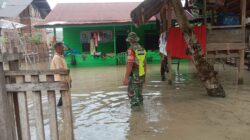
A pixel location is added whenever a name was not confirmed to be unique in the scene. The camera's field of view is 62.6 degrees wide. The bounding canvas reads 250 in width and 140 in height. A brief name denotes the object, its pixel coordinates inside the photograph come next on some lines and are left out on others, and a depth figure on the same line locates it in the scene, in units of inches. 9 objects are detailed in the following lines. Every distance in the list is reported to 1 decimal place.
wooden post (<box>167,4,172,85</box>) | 242.2
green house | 475.3
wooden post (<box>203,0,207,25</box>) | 246.1
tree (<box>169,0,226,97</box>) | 194.2
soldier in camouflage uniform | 171.9
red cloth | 234.4
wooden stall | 231.3
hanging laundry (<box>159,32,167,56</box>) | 255.5
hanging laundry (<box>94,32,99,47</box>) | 501.5
